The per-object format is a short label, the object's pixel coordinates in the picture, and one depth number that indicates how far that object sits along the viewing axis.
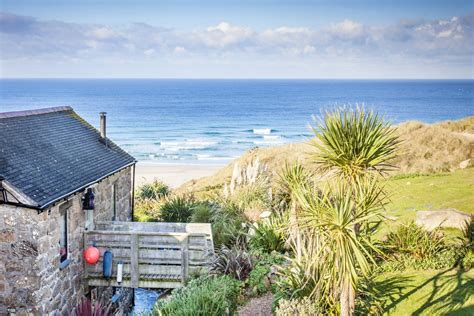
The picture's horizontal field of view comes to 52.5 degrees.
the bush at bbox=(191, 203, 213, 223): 17.45
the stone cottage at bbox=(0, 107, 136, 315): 10.51
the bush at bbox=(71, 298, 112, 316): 10.80
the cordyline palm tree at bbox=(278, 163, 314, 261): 10.84
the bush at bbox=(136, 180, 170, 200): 25.99
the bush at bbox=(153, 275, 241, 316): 9.75
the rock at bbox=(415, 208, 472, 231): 13.48
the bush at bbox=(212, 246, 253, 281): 12.16
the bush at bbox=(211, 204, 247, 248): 14.55
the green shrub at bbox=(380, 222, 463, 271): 11.36
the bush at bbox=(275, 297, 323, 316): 8.52
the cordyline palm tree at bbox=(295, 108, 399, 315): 7.80
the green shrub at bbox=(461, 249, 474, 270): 11.17
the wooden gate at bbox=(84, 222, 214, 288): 13.24
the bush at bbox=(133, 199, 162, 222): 20.78
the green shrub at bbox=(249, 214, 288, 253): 13.49
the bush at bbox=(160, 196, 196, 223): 19.11
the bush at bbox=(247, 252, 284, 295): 11.38
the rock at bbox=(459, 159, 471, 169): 23.02
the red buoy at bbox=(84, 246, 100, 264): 12.99
